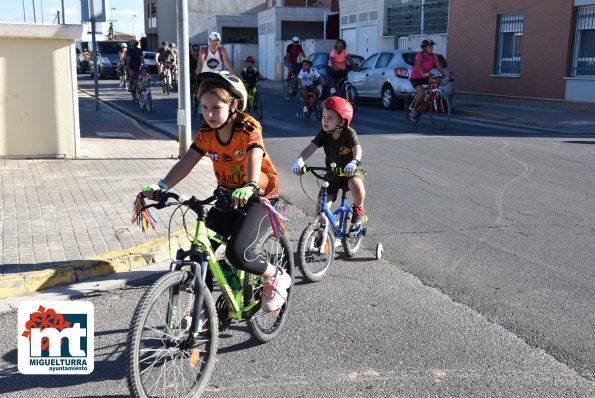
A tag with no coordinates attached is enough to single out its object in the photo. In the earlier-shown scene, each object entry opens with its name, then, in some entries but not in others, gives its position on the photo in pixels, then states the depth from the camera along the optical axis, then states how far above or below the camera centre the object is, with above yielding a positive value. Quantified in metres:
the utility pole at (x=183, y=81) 10.35 -0.36
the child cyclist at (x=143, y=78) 20.14 -0.62
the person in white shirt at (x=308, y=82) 17.12 -0.58
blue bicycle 5.49 -1.44
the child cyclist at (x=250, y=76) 16.61 -0.44
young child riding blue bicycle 5.54 -0.75
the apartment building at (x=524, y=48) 20.19 +0.39
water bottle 3.99 -1.25
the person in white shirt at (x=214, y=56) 12.80 +0.02
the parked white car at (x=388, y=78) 20.16 -0.59
